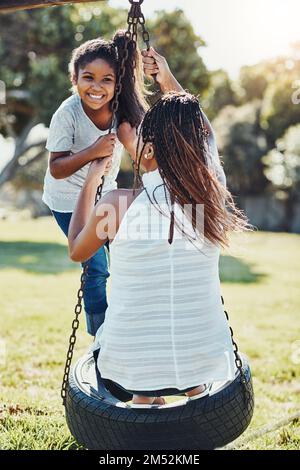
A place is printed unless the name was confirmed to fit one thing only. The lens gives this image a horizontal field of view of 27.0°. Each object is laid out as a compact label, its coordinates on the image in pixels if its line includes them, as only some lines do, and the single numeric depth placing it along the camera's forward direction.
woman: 2.08
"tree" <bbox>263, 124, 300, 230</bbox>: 21.09
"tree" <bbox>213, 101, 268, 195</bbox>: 22.48
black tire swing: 2.13
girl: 2.88
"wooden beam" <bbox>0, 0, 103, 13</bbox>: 2.95
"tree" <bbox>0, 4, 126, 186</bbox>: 13.05
